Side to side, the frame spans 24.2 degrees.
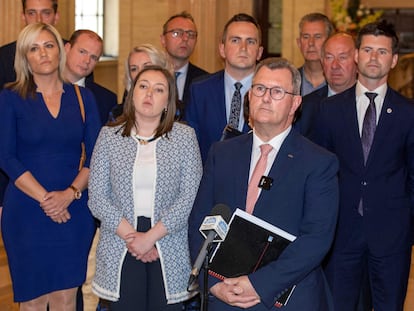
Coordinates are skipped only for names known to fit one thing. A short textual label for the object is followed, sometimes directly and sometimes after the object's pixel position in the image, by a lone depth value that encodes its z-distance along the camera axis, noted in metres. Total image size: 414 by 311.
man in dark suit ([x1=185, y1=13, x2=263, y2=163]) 5.99
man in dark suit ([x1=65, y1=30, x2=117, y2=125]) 6.45
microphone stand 3.90
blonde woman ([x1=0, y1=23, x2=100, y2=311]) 5.55
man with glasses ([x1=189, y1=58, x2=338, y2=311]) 4.23
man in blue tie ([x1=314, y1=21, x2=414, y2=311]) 5.44
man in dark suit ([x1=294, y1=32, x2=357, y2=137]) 6.36
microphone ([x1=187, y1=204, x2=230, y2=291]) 3.81
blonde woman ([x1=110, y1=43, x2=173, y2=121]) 6.01
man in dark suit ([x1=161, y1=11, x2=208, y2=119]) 7.55
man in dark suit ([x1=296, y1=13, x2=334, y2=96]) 7.11
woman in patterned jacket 5.05
